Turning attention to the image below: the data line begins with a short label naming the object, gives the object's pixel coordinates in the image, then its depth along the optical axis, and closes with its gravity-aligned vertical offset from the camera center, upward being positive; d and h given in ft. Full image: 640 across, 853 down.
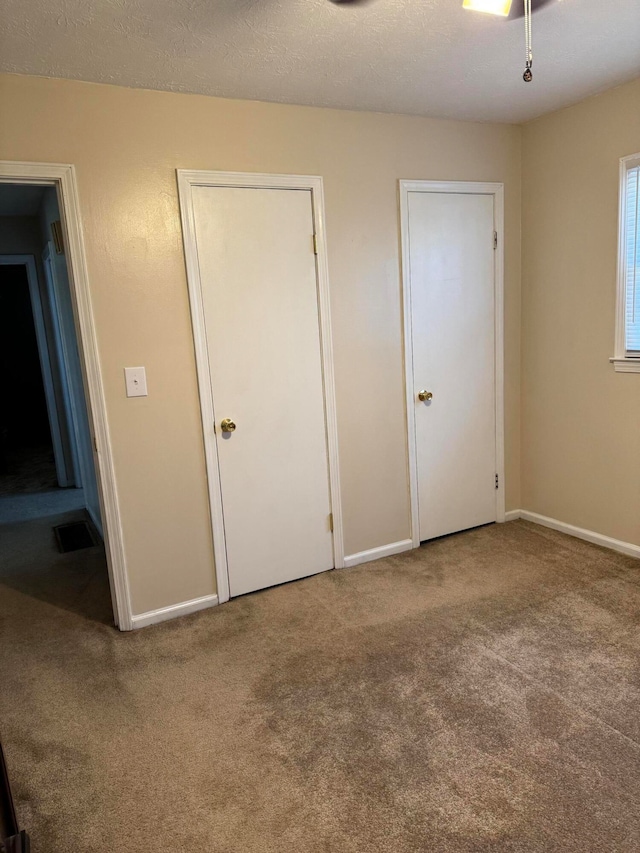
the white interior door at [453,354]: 10.67 -0.51
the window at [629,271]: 9.38 +0.76
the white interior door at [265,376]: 8.91 -0.60
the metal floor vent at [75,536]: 12.87 -4.35
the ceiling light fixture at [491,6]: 5.48 +3.10
